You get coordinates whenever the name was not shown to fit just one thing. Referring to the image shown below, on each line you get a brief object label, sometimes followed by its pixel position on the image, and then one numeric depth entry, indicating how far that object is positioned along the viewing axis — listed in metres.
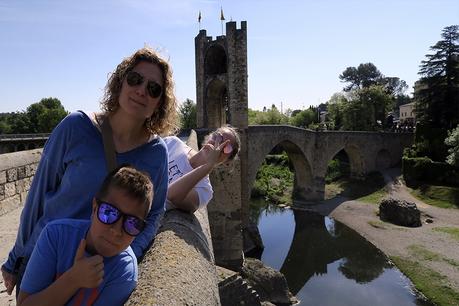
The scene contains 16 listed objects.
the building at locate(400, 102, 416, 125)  62.92
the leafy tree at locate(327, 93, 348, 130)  49.16
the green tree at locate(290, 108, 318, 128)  59.91
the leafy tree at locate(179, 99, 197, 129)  48.60
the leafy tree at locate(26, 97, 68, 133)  50.04
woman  2.22
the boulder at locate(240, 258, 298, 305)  15.31
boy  1.76
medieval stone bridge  26.05
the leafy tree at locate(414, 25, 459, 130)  34.72
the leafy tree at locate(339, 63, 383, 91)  74.81
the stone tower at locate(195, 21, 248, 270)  16.67
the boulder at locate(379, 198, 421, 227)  25.16
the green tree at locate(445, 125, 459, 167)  28.67
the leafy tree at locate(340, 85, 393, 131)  43.41
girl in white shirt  3.38
